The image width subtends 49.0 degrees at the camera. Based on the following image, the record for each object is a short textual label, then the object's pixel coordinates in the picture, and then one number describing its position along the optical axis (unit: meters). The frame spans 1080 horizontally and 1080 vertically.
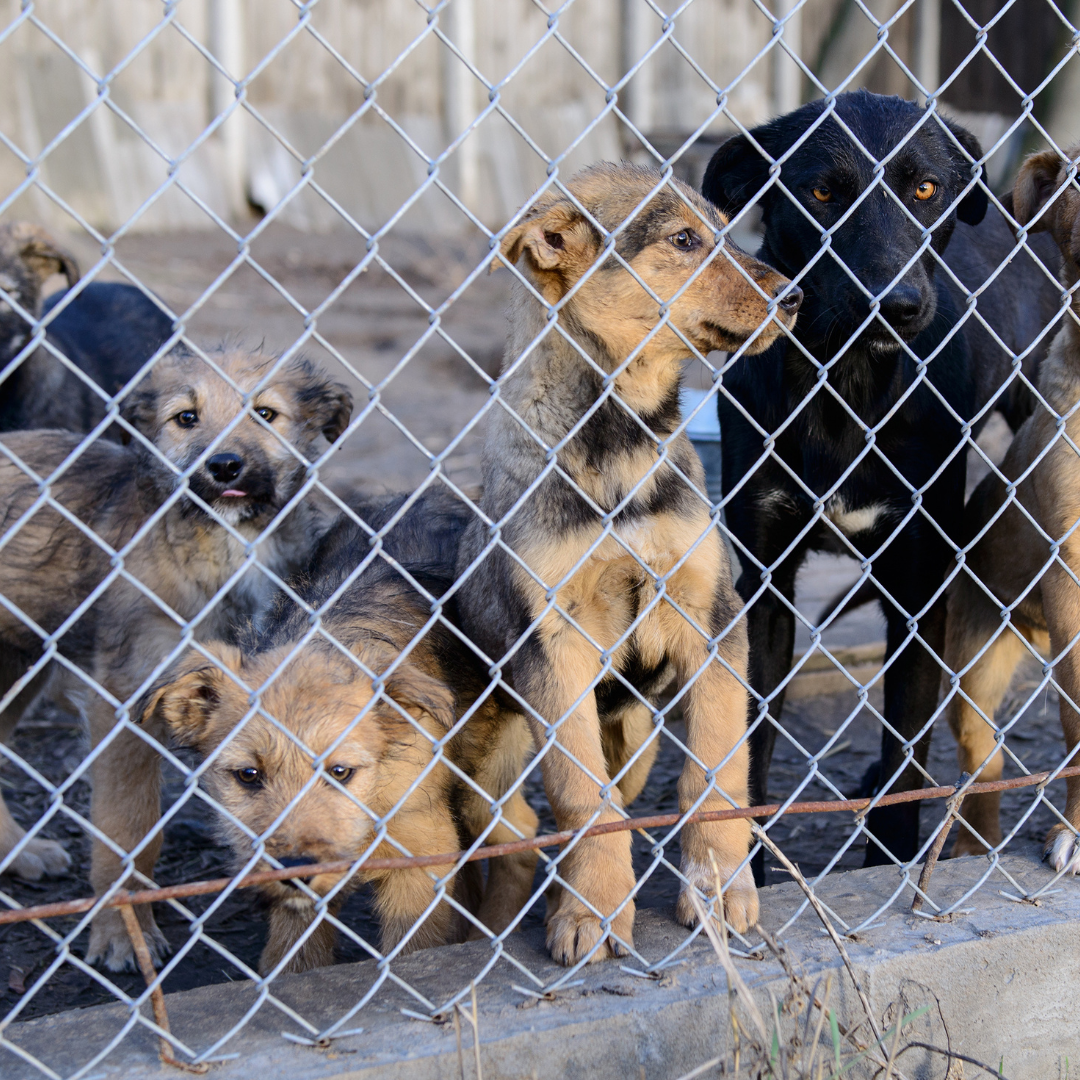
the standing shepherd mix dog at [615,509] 2.73
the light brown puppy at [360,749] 2.77
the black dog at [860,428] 3.34
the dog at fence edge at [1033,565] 3.09
